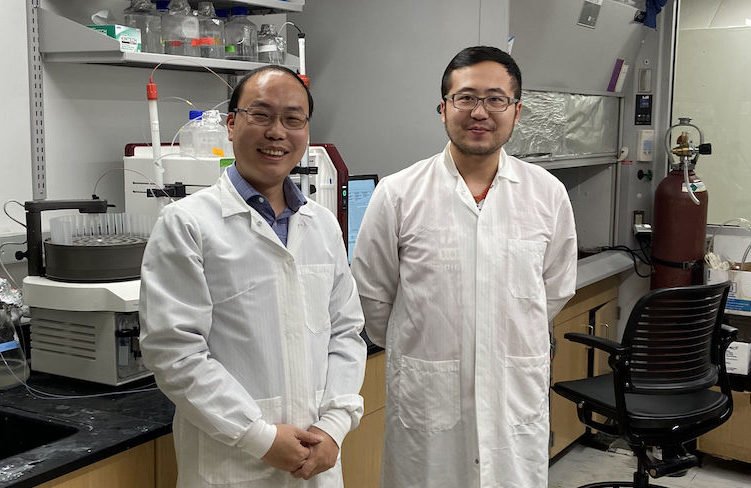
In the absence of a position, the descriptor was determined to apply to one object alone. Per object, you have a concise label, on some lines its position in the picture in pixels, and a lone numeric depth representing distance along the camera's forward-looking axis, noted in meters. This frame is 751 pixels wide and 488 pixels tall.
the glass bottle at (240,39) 2.68
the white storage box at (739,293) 3.69
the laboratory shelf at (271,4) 2.64
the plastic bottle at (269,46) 2.72
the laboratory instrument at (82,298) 1.95
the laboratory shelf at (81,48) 2.23
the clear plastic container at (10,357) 2.00
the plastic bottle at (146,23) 2.44
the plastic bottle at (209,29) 2.56
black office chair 2.73
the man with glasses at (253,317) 1.46
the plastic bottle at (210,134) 2.46
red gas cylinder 3.77
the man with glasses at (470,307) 2.02
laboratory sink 1.80
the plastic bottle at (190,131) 2.49
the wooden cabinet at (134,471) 1.59
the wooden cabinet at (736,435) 3.67
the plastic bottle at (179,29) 2.45
